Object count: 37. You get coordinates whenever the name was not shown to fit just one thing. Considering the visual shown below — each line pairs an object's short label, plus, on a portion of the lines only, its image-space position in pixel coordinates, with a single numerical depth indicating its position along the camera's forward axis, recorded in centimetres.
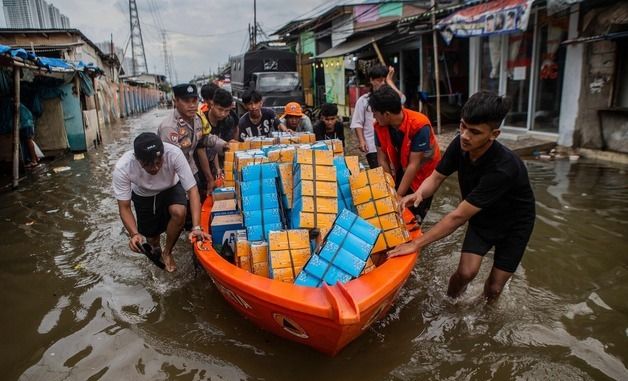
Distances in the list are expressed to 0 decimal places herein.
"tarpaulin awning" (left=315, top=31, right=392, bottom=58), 1266
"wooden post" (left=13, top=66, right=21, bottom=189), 731
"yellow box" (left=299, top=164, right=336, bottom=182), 328
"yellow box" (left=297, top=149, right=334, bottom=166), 338
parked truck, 1495
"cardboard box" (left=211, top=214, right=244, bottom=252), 361
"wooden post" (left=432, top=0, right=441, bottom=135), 951
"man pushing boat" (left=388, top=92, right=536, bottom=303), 258
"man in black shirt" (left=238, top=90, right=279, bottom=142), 606
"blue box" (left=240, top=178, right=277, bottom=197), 346
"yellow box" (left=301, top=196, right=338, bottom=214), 317
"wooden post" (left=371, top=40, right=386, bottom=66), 1171
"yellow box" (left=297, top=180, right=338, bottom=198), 320
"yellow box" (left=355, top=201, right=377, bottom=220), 334
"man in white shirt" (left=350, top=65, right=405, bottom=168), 532
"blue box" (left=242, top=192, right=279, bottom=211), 341
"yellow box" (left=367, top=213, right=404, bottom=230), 330
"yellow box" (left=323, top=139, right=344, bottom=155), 467
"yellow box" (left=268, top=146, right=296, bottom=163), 402
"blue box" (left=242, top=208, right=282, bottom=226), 335
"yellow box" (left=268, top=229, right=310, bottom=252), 295
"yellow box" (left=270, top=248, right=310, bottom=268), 289
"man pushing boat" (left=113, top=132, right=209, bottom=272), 342
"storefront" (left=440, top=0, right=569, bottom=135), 816
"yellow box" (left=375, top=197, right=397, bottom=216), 332
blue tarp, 648
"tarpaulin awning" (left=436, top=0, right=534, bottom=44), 755
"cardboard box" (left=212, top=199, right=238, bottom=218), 383
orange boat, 231
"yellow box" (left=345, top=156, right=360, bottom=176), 392
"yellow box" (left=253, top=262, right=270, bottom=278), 300
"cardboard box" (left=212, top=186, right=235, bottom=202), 424
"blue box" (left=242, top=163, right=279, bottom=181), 353
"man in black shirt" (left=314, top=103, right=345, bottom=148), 573
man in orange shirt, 370
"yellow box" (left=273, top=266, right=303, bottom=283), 287
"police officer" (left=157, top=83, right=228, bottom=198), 425
